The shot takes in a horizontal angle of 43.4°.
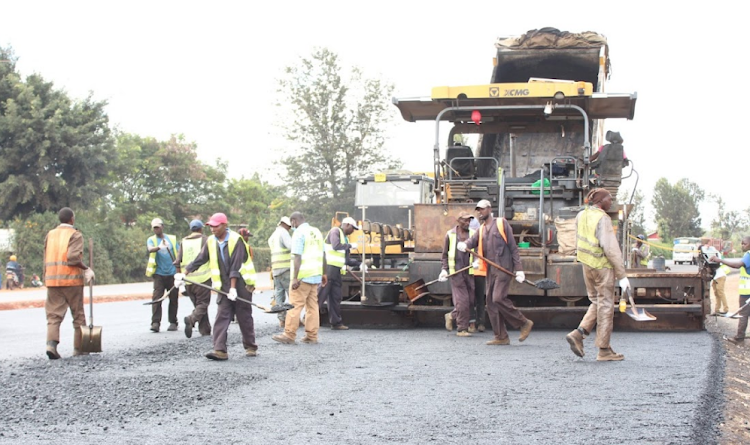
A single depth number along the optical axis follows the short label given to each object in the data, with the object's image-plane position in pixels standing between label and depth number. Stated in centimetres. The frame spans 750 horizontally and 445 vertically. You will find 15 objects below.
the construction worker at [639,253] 1770
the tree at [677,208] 9100
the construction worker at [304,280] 1112
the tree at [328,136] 4488
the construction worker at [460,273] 1183
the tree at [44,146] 3017
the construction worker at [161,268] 1303
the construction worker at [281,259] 1278
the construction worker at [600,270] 904
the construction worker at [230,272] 973
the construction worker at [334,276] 1309
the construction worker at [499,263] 1081
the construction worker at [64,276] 984
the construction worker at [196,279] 1194
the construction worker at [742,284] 1183
